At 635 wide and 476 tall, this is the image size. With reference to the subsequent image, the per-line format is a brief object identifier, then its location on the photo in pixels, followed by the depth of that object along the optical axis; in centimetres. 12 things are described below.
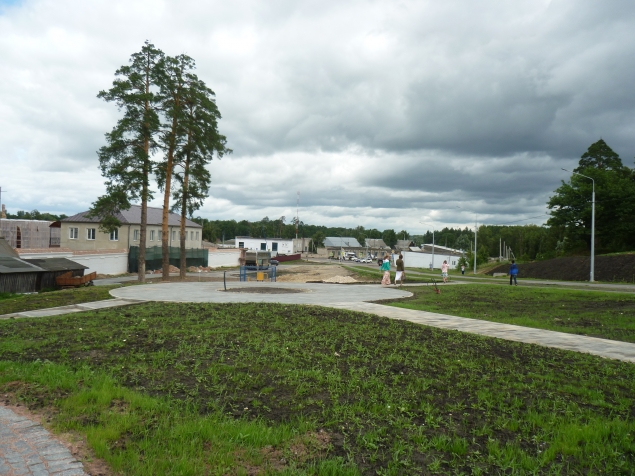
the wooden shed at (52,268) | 2520
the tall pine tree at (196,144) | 2881
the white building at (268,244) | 10356
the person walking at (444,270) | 2892
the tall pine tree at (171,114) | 2711
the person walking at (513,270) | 2747
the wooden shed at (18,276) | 2186
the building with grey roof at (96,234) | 4809
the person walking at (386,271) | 2502
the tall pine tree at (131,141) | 2480
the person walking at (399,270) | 2386
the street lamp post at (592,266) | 3196
